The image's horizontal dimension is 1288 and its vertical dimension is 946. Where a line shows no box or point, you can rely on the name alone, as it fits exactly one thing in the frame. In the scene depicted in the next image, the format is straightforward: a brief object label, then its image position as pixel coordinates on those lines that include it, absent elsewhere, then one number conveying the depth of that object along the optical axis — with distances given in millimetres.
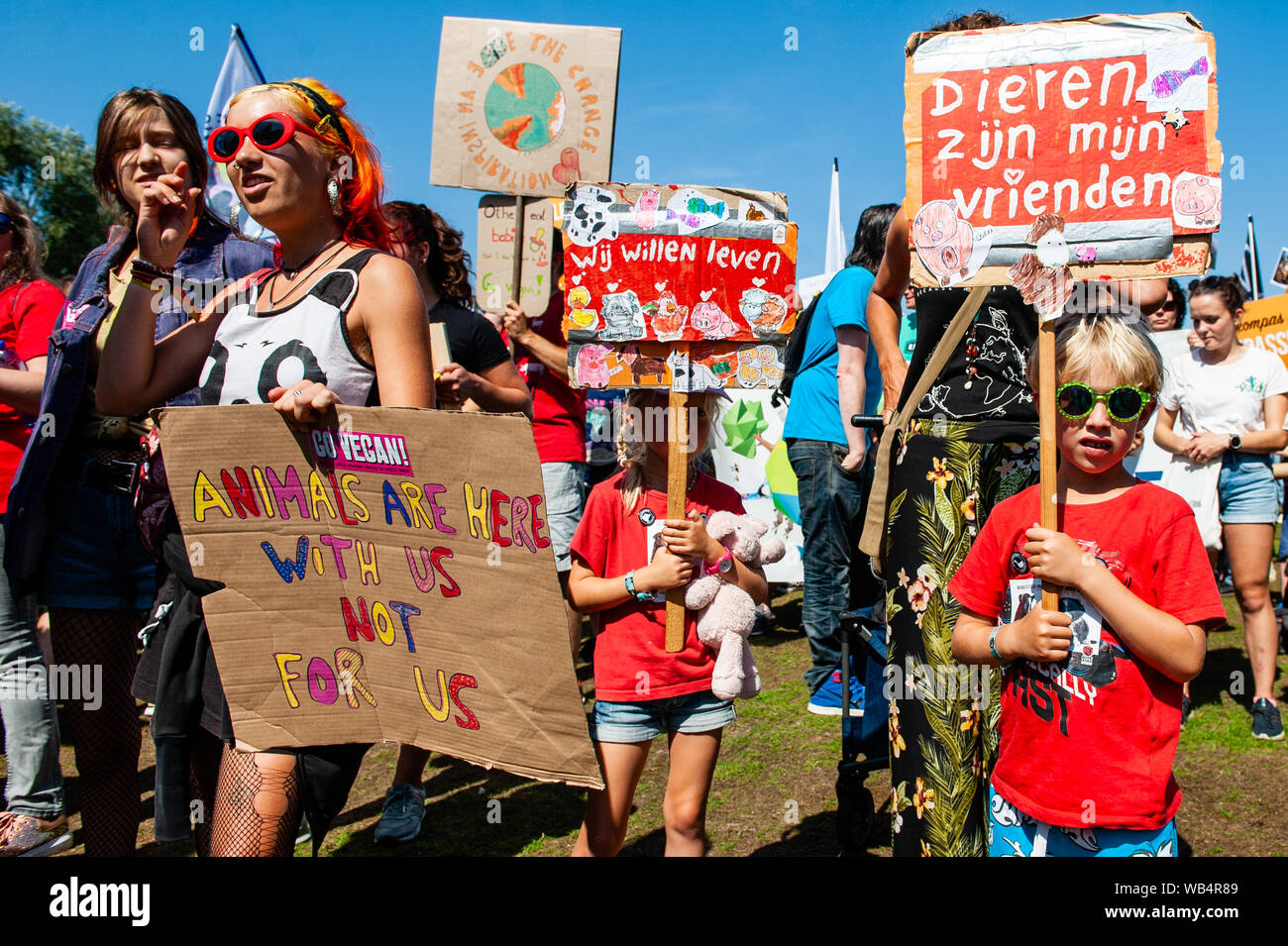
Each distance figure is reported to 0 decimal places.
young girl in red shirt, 2672
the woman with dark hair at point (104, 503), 2738
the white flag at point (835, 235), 11359
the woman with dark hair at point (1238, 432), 4793
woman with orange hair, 2076
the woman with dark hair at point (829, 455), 4586
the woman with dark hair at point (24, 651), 3428
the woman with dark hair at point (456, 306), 4098
